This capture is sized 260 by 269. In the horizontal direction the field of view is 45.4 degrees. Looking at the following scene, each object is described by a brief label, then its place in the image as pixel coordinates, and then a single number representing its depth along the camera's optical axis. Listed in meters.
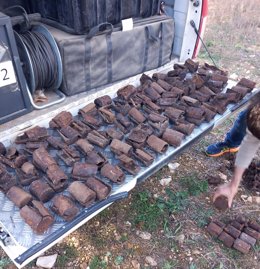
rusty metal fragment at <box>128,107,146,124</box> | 2.94
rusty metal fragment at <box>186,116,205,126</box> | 2.89
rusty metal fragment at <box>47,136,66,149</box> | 2.57
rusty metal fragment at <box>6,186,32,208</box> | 2.08
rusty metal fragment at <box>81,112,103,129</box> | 2.84
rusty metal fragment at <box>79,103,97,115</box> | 2.94
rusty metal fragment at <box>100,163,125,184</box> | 2.27
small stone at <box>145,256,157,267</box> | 2.46
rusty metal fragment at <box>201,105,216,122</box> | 2.94
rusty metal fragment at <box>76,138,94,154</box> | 2.54
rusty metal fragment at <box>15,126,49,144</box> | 2.57
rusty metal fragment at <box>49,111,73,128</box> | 2.75
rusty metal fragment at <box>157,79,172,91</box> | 3.33
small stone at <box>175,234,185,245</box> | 2.61
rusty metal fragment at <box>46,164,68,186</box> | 2.20
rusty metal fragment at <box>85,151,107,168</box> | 2.42
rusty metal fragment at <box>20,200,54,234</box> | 1.91
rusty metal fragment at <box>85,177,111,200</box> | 2.12
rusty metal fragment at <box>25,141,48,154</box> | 2.51
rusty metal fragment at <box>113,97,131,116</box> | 3.02
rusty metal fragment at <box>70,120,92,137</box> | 2.74
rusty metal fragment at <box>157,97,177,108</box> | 3.14
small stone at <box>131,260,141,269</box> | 2.42
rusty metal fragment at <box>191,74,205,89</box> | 3.42
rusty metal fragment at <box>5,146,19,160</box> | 2.43
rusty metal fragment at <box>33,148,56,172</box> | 2.33
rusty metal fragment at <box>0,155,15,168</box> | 2.37
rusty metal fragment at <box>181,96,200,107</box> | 3.11
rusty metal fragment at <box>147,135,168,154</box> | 2.55
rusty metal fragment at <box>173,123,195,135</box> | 2.74
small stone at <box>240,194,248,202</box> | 3.04
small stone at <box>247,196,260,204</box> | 3.03
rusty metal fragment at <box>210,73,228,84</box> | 3.53
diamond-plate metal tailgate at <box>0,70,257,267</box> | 1.81
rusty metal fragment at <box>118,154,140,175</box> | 2.36
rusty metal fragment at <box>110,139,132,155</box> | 2.52
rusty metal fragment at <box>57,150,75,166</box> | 2.45
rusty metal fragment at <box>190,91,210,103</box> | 3.19
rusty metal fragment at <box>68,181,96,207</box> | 2.08
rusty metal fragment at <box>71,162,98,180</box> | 2.31
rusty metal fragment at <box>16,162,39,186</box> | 2.24
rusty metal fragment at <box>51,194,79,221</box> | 1.99
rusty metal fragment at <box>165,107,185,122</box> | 2.95
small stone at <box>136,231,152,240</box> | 2.63
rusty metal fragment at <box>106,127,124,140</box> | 2.71
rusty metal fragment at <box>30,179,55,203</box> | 2.12
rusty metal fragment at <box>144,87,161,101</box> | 3.21
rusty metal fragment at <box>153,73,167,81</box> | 3.48
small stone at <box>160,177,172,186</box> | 3.15
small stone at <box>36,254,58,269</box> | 2.39
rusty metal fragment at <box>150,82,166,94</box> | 3.27
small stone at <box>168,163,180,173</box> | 3.32
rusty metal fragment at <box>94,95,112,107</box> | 3.04
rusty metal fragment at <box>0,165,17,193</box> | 2.17
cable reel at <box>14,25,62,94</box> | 2.76
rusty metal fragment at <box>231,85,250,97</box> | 3.27
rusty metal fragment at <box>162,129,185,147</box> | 2.61
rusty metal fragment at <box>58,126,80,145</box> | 2.64
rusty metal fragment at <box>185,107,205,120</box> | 2.91
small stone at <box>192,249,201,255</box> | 2.53
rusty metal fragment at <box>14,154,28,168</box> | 2.37
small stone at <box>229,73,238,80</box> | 5.17
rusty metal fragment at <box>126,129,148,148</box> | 2.61
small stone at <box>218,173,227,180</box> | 3.26
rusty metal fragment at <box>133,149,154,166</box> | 2.44
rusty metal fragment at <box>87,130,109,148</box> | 2.63
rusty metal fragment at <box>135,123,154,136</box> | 2.71
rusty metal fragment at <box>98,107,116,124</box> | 2.92
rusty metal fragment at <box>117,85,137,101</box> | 3.16
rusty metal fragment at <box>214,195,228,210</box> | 2.55
